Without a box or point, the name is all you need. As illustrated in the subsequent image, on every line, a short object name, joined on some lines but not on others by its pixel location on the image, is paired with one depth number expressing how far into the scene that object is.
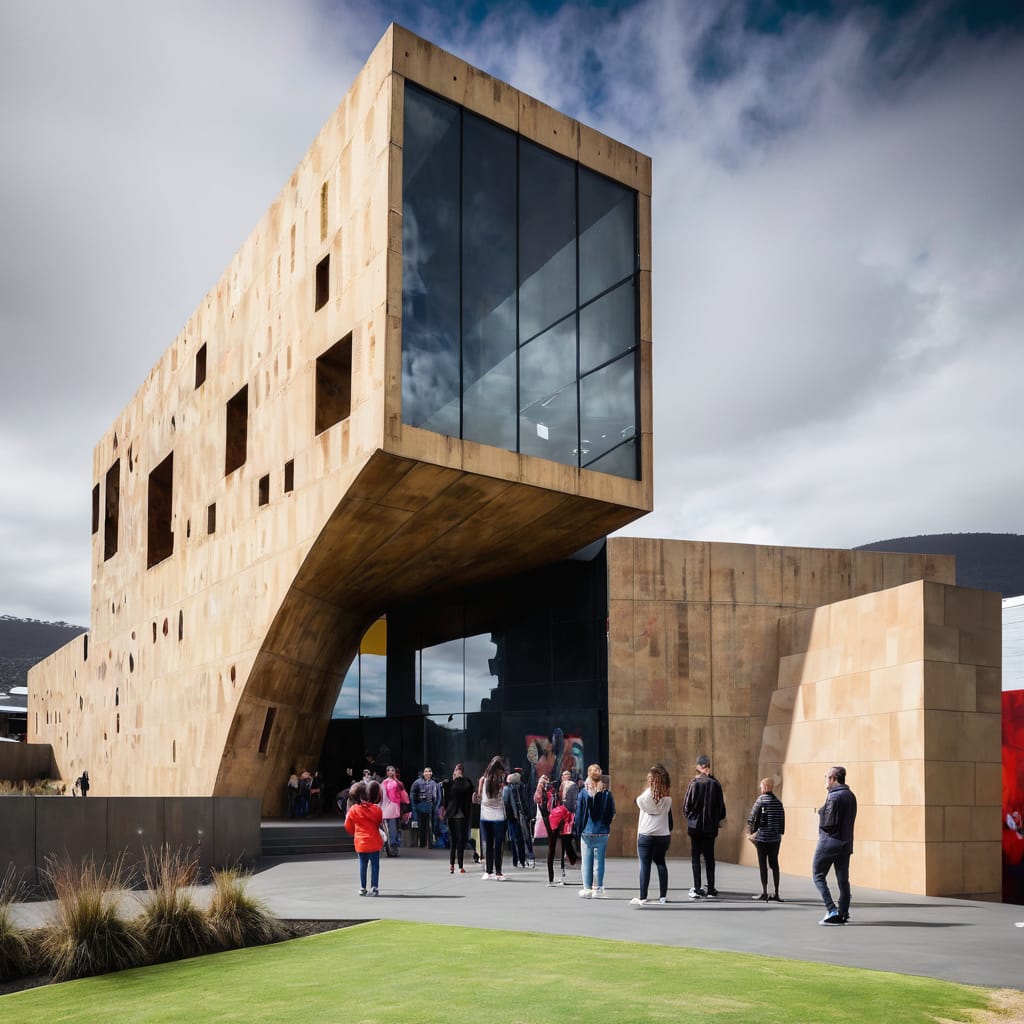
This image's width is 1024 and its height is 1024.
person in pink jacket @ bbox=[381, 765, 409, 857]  20.38
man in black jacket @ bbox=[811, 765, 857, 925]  12.09
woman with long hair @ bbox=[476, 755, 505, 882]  16.27
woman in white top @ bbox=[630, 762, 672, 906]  13.45
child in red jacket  14.43
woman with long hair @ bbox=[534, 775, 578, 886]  16.49
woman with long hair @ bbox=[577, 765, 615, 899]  14.05
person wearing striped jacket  13.94
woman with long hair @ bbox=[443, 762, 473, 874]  17.55
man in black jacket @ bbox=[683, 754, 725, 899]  14.36
